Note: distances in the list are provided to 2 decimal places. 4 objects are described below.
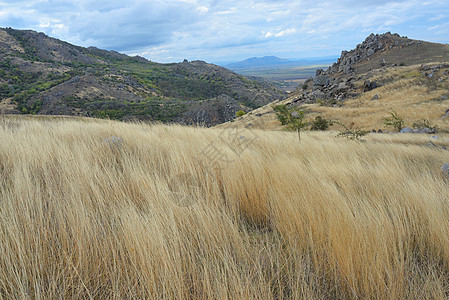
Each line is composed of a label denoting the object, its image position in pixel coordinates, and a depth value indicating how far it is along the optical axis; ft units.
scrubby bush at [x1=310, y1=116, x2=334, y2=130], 66.13
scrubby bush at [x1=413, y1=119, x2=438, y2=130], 49.71
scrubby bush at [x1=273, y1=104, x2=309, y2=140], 24.32
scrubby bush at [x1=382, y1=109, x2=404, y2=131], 53.30
